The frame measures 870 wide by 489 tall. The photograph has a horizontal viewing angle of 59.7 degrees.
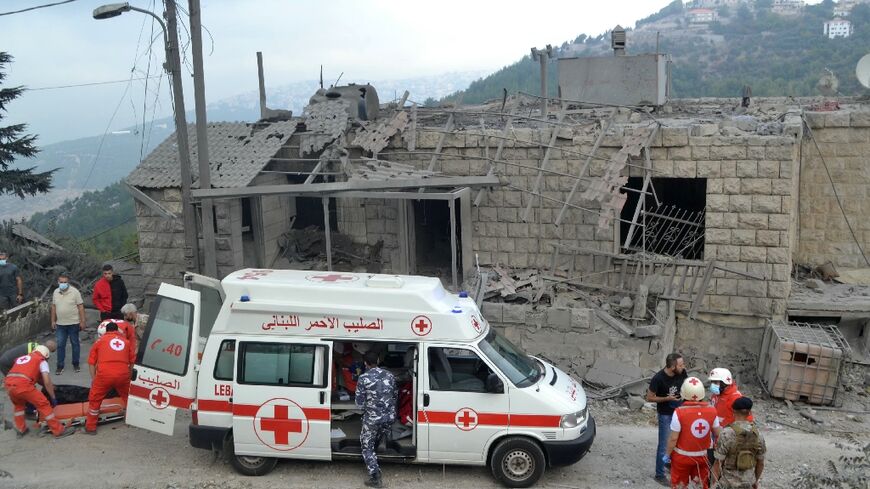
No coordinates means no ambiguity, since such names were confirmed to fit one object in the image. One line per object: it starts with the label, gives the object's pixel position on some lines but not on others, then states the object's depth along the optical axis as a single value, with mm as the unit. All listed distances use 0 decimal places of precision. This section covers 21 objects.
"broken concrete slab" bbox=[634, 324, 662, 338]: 11445
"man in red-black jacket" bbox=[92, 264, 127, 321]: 11773
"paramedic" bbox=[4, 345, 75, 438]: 8992
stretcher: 9562
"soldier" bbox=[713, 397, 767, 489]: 6684
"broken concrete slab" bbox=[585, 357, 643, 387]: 11414
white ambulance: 7941
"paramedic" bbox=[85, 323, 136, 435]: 9141
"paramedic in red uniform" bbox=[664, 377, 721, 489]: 7191
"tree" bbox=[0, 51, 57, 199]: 17906
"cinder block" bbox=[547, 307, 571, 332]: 11789
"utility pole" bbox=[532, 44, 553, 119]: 15109
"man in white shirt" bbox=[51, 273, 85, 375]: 11375
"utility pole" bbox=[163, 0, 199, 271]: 12164
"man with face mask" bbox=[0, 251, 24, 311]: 12797
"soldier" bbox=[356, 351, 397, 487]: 7793
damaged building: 12070
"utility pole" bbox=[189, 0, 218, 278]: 12055
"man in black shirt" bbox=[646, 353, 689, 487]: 8055
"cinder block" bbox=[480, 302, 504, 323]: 12141
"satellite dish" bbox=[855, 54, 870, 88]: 14992
